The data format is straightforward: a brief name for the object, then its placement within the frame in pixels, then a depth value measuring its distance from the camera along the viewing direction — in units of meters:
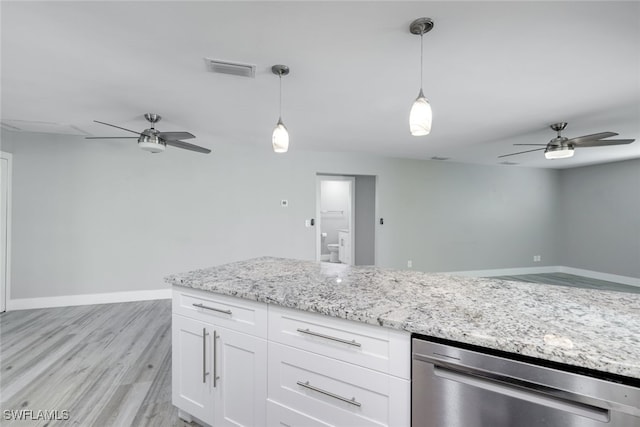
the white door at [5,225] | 3.62
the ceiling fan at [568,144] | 2.95
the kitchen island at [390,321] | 0.96
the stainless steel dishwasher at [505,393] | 0.84
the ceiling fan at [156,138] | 2.79
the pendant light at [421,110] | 1.52
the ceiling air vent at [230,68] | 1.95
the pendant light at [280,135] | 1.97
